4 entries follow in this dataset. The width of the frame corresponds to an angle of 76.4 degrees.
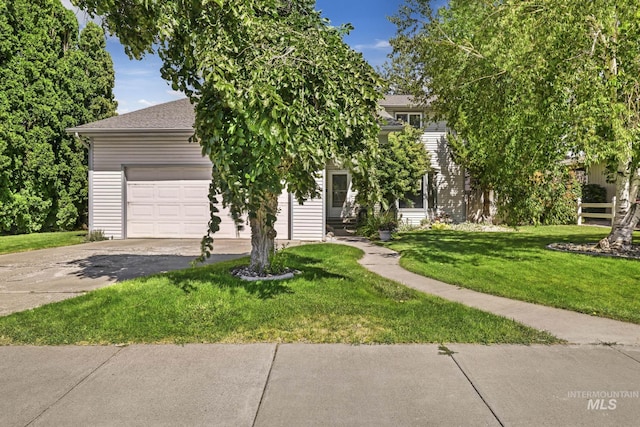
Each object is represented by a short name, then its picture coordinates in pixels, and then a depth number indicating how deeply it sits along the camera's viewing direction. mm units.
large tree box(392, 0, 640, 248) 7922
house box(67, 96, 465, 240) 13242
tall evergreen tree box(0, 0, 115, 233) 13367
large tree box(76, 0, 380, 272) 4438
